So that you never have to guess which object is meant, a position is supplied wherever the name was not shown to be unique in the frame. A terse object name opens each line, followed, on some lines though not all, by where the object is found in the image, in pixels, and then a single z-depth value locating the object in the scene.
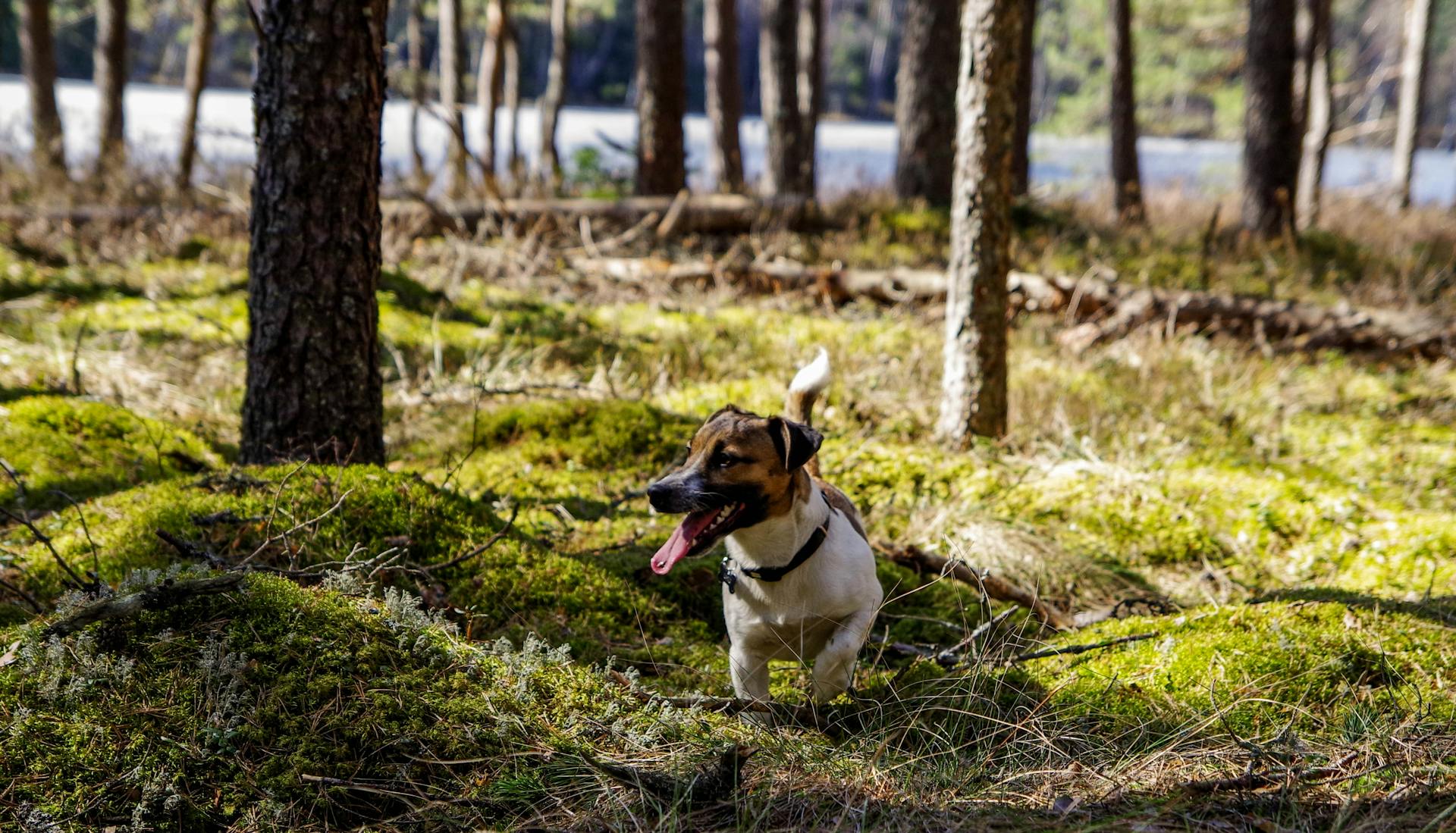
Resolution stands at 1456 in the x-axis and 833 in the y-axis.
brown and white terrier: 3.45
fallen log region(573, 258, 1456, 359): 9.20
